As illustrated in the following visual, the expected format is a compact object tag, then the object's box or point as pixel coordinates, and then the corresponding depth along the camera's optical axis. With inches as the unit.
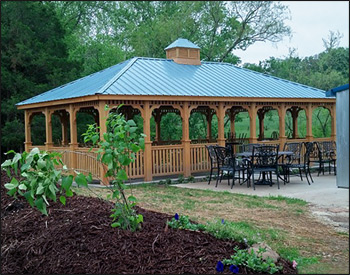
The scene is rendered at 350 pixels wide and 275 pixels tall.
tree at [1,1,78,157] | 806.5
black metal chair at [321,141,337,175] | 573.3
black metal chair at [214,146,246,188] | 461.4
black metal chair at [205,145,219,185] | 485.5
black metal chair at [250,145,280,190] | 453.9
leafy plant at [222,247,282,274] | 167.3
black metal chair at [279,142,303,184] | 473.4
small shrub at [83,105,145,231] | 195.9
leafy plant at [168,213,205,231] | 206.1
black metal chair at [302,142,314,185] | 476.1
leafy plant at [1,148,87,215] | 180.5
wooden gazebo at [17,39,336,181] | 520.1
